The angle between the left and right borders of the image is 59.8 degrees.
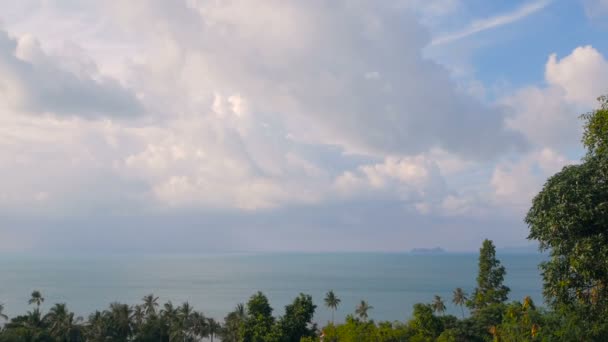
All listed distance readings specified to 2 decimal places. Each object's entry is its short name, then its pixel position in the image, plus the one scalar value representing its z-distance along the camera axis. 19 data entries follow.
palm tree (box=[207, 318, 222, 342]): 67.47
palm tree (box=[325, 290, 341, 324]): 84.21
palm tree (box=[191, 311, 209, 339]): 66.62
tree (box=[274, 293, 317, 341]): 40.91
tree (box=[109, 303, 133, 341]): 61.38
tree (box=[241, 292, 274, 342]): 41.28
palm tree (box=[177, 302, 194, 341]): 65.50
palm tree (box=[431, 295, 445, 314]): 79.56
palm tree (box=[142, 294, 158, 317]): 69.94
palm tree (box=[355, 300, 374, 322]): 81.25
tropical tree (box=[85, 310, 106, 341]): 58.47
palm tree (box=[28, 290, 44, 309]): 66.69
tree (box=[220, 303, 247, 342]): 65.75
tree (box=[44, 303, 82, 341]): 57.91
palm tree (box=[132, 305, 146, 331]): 63.69
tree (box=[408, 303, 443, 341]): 43.47
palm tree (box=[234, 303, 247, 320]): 67.12
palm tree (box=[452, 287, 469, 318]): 84.65
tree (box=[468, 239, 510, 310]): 60.91
